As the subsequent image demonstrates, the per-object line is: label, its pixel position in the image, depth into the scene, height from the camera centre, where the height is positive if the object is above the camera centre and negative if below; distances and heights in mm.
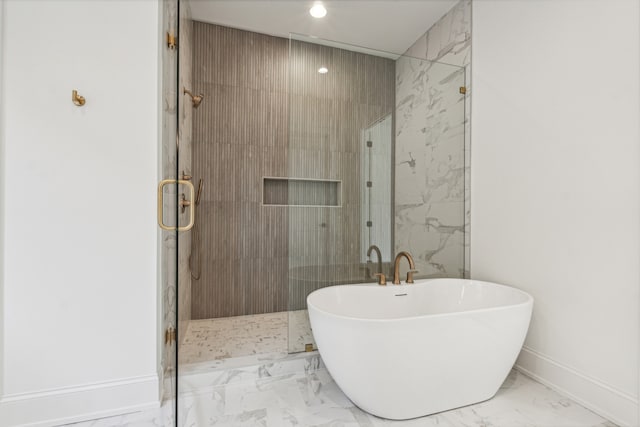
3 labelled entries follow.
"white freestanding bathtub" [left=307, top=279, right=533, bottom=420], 1377 -687
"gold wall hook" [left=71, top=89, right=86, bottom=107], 1472 +539
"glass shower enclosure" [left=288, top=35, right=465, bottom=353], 2098 +337
